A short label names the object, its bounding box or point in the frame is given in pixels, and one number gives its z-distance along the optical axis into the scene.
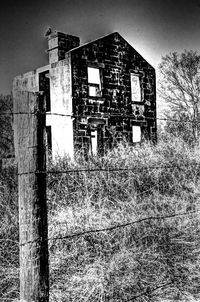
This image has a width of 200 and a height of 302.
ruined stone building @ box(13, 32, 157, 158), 15.80
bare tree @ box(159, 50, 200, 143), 26.88
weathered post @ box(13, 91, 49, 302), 2.39
